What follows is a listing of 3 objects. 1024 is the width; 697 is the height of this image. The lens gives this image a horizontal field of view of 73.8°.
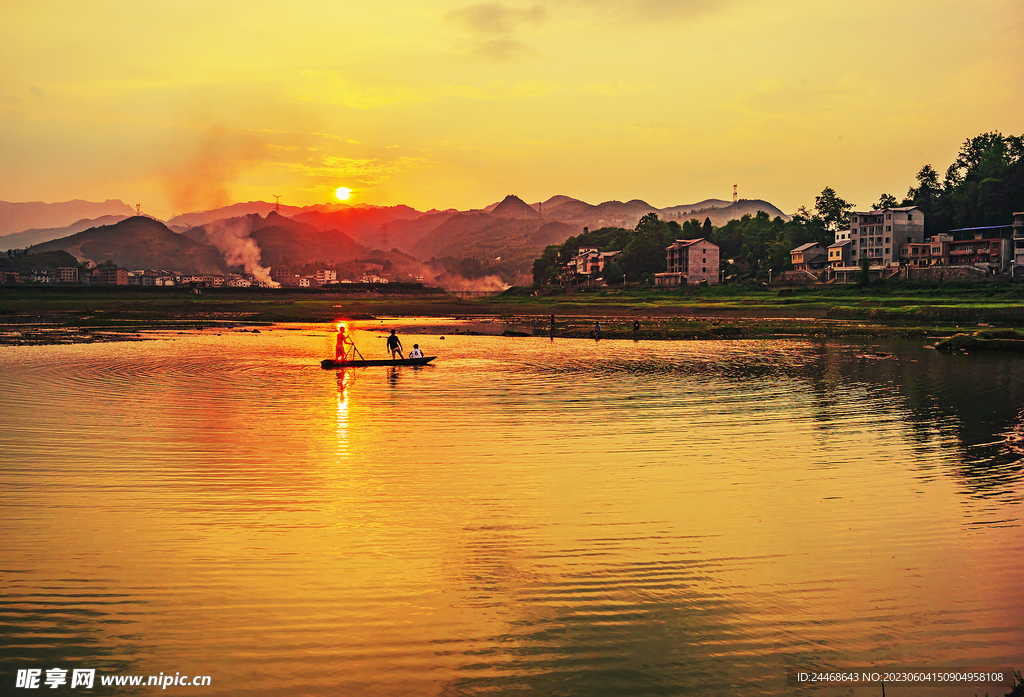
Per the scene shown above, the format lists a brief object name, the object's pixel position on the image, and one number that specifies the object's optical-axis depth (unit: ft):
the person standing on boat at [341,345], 118.32
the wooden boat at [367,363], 122.01
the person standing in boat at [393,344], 131.82
